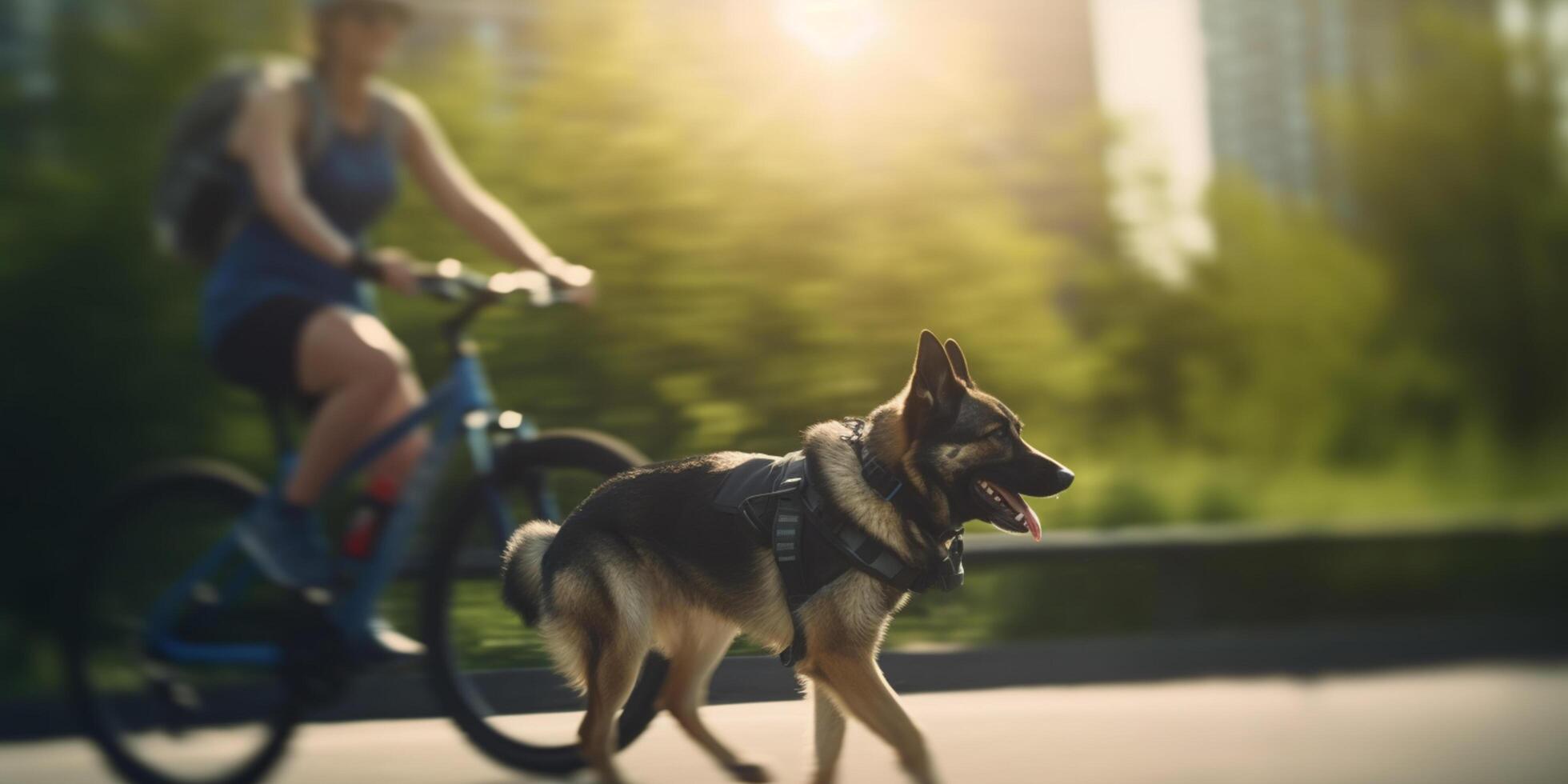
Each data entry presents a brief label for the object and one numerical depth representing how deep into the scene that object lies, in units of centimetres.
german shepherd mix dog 291
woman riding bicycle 408
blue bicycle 383
